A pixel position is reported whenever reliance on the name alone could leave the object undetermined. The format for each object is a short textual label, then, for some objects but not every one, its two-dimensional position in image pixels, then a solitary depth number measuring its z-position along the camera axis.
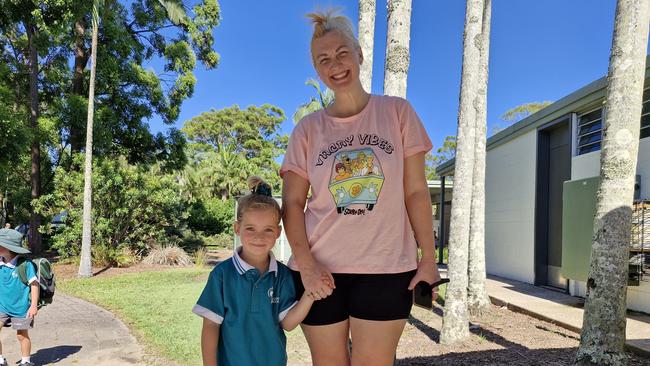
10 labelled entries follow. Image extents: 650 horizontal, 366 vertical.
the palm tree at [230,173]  32.62
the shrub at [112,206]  13.30
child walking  4.08
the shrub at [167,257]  14.47
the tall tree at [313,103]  19.25
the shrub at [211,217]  25.64
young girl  1.94
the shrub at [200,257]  15.12
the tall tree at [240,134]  37.72
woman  1.74
